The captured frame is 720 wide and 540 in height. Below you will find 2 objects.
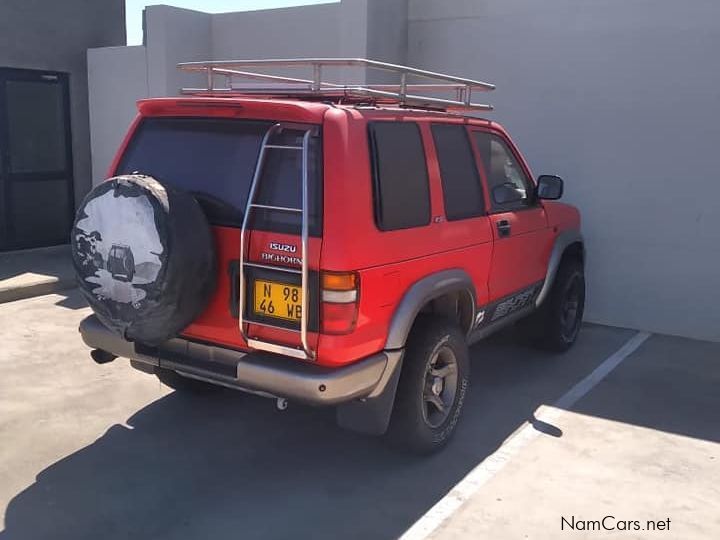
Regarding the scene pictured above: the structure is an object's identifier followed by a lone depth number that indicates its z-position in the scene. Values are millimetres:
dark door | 9555
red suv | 3445
